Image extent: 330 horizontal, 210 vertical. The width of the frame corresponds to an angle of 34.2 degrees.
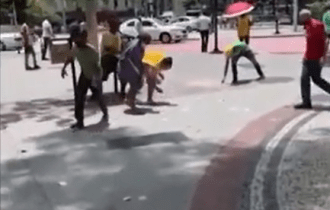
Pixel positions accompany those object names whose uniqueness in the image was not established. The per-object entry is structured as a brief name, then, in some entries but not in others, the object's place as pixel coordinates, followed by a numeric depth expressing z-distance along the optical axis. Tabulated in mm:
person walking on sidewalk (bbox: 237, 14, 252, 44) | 16625
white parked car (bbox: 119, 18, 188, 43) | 30984
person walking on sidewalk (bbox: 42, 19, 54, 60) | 21609
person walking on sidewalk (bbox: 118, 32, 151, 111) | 9445
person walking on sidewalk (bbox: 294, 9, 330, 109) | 9148
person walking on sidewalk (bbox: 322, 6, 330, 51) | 15047
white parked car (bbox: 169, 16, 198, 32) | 41031
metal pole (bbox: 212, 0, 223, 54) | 21609
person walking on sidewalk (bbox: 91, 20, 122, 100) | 11109
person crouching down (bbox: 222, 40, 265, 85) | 12773
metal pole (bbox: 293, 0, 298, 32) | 33309
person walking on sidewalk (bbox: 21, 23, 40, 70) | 17766
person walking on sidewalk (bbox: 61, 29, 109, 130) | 8375
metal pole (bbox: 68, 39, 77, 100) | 9016
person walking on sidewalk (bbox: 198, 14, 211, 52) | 21562
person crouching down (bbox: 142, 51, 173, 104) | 10258
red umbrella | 16562
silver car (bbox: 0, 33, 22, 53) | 29111
